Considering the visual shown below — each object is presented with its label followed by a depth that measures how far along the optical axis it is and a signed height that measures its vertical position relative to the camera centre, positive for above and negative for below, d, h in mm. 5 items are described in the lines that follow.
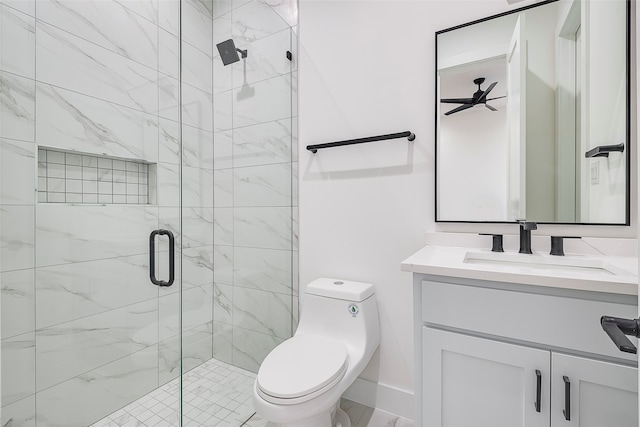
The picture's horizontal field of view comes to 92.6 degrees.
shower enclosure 1235 +42
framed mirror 1144 +404
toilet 1052 -599
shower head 1715 +907
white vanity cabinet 788 -413
